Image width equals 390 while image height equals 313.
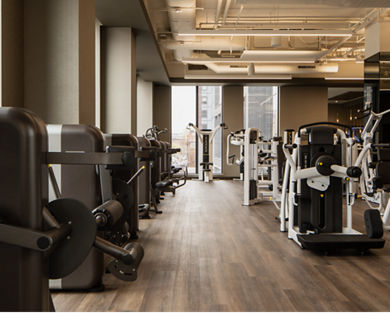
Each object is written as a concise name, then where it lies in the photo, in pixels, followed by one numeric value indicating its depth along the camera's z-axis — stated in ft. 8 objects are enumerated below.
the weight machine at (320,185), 11.23
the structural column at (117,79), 19.72
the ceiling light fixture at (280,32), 21.12
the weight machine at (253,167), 19.67
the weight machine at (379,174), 14.11
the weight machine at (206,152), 34.58
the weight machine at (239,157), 23.65
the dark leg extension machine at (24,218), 3.31
